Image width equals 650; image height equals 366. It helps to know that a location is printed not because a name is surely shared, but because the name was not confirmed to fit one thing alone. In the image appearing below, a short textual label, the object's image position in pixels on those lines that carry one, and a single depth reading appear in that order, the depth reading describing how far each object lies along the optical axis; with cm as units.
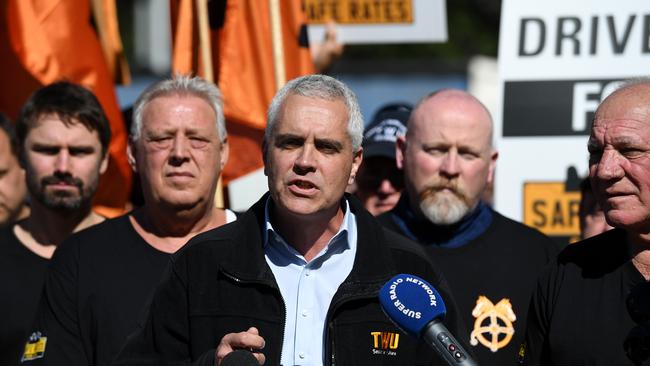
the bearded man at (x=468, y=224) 1282
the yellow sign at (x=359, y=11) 1778
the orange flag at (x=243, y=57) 1737
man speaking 959
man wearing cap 1576
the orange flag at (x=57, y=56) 1742
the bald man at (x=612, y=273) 918
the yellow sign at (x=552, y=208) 1564
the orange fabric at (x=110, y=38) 1862
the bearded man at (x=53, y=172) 1364
